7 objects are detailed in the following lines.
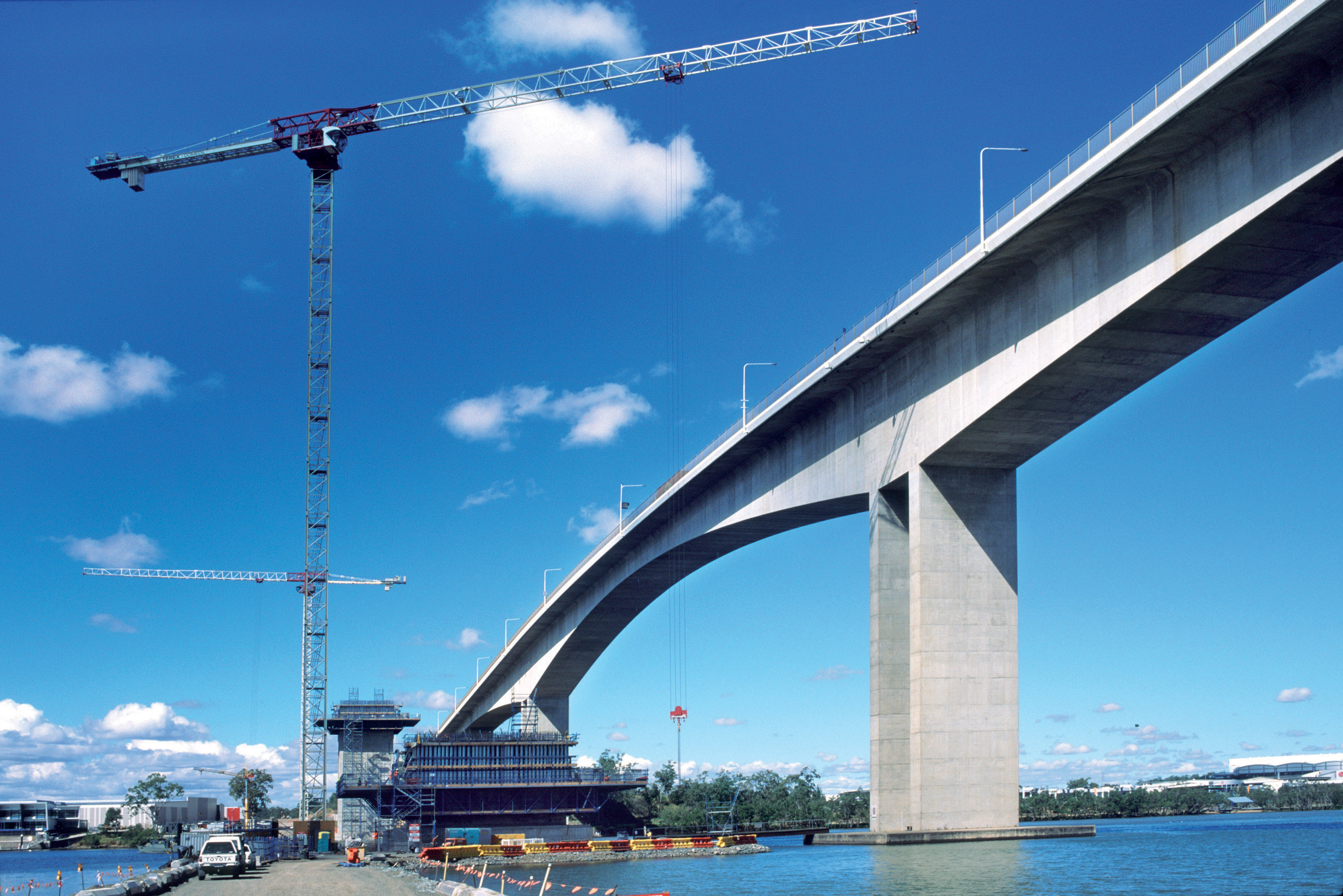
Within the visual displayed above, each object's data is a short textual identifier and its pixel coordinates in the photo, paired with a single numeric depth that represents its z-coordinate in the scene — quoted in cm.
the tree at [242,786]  18104
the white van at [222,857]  5188
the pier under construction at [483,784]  9912
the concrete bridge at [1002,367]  3175
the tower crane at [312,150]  10919
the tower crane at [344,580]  17388
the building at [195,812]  19638
